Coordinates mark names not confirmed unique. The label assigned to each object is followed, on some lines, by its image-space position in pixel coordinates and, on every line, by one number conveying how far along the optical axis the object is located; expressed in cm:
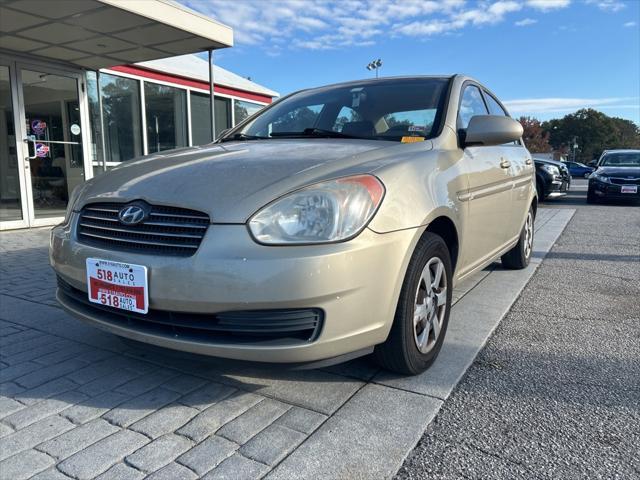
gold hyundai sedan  184
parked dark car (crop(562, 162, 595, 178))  4504
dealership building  609
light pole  3122
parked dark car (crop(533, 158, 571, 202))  1220
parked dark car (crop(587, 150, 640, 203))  1192
